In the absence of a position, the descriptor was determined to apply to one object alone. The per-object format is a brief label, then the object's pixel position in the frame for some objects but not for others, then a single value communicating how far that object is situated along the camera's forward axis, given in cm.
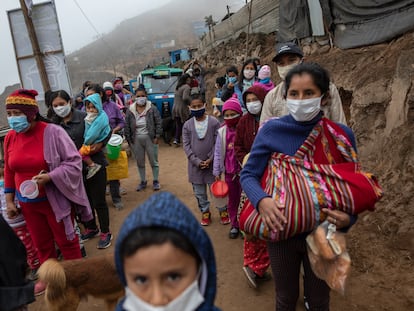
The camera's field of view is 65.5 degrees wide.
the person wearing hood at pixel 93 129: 392
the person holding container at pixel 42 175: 276
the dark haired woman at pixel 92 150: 369
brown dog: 226
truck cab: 1119
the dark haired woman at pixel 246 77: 552
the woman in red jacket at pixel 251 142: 309
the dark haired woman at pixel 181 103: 940
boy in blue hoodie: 105
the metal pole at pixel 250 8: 1249
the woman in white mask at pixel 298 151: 160
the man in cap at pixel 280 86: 273
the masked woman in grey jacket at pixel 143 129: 603
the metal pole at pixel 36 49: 668
